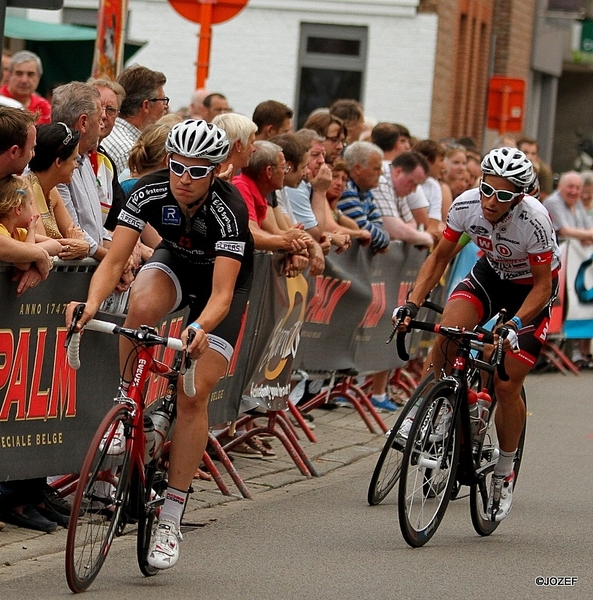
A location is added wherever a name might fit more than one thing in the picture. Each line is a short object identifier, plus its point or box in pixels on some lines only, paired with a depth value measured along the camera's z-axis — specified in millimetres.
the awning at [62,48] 38031
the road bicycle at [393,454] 15891
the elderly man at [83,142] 16750
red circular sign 27625
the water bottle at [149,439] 13414
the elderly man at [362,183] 25250
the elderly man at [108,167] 17891
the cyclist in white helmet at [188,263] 13633
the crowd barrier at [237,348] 14562
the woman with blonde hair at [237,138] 18578
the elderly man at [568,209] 35562
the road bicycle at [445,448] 15555
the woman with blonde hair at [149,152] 18219
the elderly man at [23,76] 27375
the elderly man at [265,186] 19328
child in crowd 14398
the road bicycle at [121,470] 12570
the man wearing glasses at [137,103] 20344
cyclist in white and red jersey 16531
